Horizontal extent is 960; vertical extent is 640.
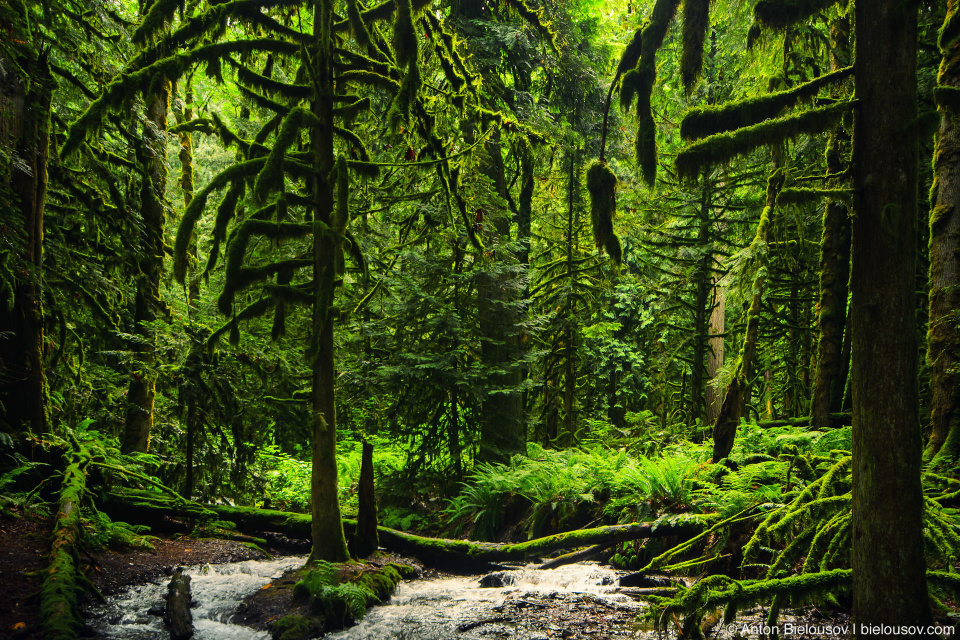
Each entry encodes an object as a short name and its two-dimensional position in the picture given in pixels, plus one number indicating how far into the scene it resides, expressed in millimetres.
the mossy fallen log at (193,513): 8031
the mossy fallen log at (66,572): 4184
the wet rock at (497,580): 7000
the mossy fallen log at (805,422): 9648
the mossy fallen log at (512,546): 6793
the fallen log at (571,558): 7482
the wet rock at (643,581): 6340
